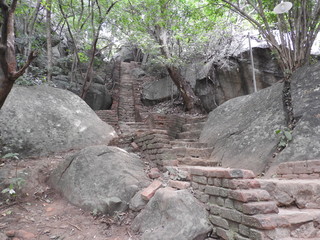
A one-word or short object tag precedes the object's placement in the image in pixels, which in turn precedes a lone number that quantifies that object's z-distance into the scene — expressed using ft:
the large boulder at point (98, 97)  32.63
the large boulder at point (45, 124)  15.16
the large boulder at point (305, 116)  10.63
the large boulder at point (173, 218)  7.64
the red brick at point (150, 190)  9.27
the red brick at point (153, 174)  11.34
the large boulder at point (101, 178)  9.85
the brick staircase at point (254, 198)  6.75
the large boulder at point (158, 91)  34.35
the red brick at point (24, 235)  8.30
